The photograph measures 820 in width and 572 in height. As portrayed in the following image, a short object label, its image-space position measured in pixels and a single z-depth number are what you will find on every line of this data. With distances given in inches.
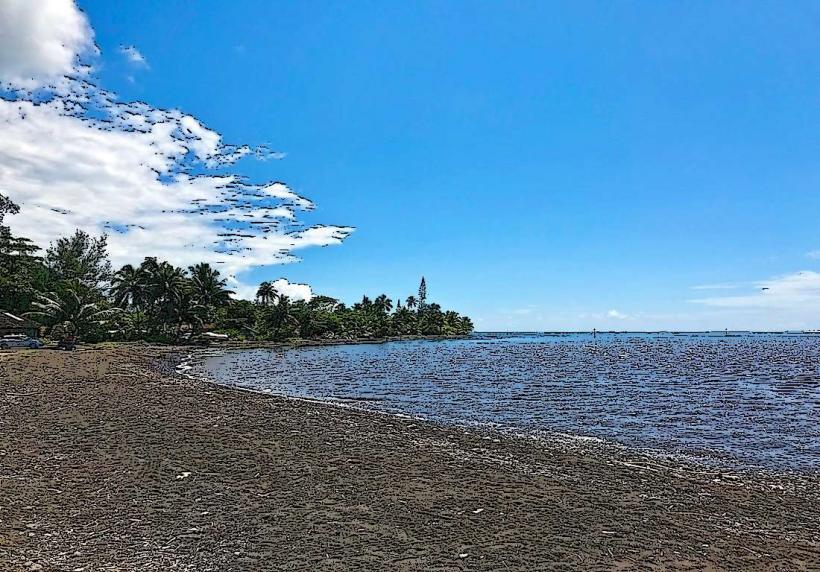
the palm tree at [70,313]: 1980.8
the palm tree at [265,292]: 4067.4
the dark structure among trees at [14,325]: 2026.3
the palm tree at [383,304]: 5934.1
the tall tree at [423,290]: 7298.2
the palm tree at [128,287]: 3021.7
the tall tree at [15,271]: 2417.6
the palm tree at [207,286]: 3176.7
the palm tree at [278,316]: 3698.3
